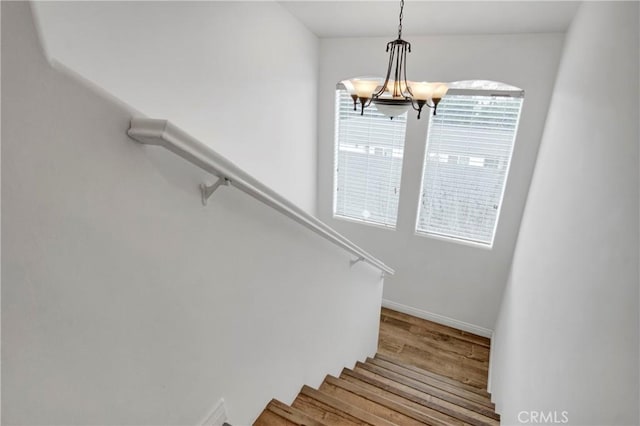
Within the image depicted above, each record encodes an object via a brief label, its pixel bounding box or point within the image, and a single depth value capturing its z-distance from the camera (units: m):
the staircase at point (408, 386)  1.75
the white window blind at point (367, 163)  3.70
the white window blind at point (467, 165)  3.22
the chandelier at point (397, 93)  1.93
